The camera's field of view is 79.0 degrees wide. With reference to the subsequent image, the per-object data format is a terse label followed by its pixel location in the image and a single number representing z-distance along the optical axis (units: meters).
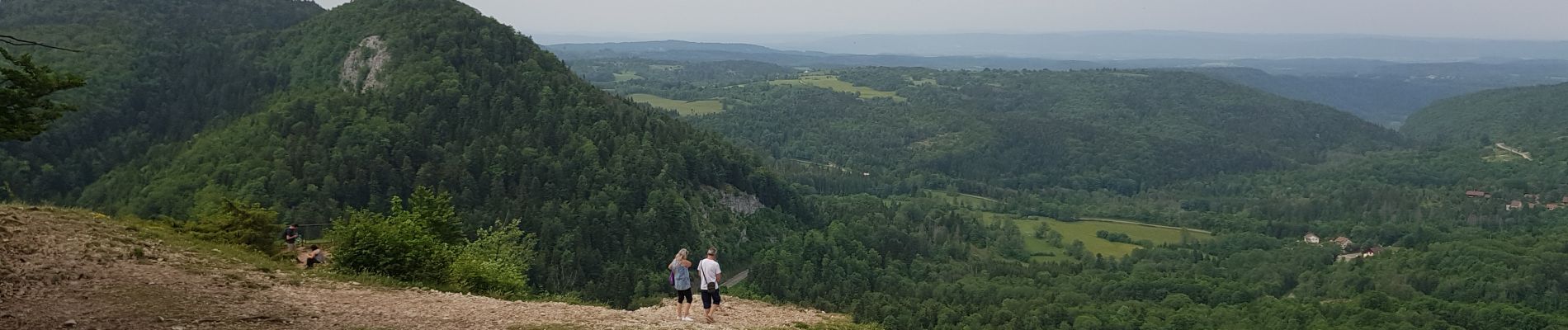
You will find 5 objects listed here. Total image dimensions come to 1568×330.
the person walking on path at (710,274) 27.84
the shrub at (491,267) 37.34
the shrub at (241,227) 35.59
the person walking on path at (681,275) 27.75
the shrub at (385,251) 34.09
